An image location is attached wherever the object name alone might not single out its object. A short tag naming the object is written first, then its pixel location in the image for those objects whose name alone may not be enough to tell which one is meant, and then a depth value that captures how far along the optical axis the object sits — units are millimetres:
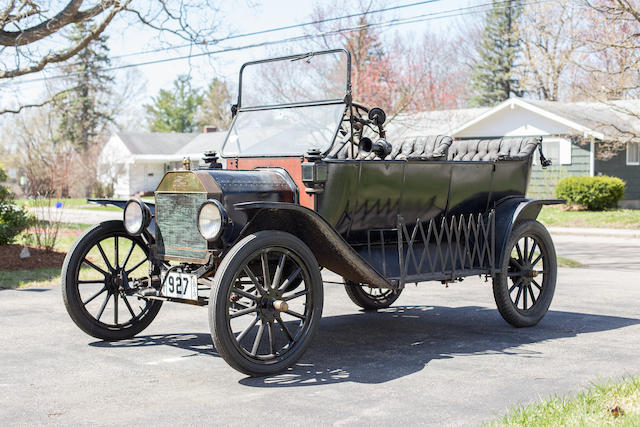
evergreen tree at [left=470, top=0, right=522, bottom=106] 54656
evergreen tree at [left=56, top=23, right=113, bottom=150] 57647
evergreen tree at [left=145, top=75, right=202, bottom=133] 68062
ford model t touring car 5297
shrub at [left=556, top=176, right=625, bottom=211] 25844
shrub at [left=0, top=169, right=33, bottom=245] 12891
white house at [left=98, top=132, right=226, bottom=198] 50688
